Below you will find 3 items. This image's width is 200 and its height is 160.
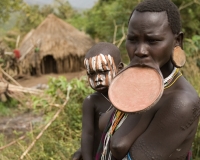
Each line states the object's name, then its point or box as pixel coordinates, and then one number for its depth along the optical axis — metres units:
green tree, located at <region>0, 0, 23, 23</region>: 9.81
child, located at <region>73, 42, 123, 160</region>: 1.71
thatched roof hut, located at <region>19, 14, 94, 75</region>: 13.71
